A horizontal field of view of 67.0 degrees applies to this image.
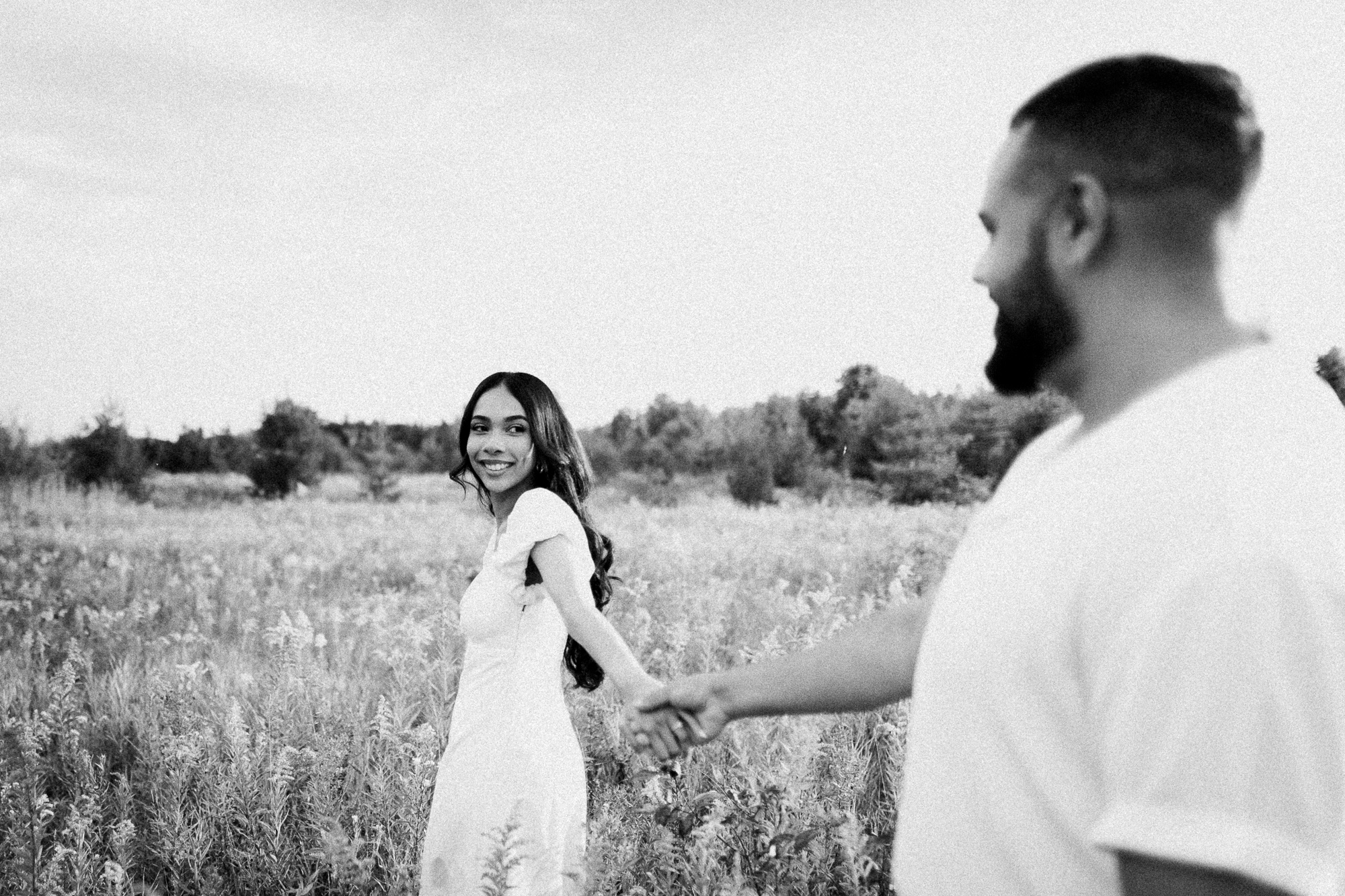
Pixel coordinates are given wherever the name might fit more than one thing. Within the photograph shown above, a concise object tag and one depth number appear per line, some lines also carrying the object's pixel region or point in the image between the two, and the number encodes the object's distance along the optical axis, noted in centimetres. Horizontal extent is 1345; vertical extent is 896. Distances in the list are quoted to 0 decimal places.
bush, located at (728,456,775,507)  3262
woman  283
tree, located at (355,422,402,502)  2938
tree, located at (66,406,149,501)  2691
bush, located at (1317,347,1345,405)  3709
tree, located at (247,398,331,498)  3225
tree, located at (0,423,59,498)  1942
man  75
